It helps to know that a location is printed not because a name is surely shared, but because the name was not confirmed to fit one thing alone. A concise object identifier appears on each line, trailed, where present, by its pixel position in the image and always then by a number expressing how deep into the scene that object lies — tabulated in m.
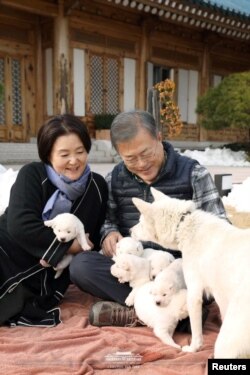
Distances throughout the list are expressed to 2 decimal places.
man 2.85
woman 2.94
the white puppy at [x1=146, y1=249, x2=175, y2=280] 2.90
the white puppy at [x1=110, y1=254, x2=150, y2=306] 2.85
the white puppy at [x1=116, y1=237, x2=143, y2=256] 2.95
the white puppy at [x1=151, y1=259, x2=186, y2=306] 2.65
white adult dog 2.08
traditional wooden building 12.48
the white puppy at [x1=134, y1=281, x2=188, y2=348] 2.65
